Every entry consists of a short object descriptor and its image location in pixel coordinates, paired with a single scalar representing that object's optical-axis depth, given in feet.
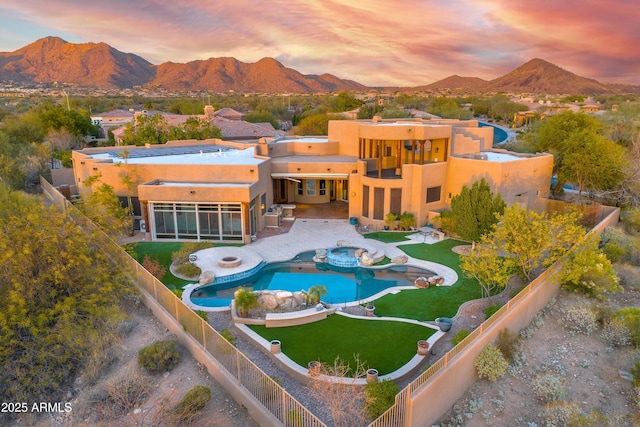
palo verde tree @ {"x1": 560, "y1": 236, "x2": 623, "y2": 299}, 52.95
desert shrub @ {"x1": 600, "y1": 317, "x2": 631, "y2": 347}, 47.37
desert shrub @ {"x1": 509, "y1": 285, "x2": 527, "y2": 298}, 56.30
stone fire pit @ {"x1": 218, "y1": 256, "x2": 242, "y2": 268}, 66.13
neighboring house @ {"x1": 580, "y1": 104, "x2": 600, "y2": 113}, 291.79
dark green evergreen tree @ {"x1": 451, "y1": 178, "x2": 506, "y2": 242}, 72.79
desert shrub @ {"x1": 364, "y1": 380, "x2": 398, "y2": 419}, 32.35
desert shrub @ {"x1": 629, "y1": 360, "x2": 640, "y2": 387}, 39.59
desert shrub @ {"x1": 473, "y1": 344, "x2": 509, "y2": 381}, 39.19
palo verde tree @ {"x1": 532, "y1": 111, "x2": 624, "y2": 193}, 94.48
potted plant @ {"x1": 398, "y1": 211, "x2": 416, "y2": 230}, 86.38
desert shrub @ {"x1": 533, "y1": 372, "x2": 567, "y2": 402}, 37.91
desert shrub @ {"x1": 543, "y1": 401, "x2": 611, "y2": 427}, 34.37
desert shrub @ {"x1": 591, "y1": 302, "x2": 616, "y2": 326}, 51.19
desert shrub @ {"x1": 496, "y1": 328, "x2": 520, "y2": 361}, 43.24
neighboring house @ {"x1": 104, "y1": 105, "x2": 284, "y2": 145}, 184.14
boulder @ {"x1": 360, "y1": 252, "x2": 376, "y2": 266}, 69.00
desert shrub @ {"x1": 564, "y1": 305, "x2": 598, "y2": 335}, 50.11
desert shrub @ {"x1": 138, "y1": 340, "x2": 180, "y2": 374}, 39.83
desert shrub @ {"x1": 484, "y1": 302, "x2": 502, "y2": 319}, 50.34
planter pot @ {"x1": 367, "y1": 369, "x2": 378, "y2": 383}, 36.55
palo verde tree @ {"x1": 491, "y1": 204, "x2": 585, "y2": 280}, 52.54
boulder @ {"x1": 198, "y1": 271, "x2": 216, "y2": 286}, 60.90
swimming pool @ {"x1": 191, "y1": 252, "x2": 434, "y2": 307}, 58.95
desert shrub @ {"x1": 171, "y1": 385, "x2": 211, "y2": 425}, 32.42
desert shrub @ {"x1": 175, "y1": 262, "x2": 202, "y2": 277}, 63.62
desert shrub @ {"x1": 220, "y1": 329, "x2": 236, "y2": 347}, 44.42
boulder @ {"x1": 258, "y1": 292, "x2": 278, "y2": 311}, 52.34
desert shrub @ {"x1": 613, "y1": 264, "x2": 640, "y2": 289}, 62.13
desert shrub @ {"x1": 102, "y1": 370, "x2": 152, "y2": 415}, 35.29
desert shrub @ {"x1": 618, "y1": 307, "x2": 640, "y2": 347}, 46.75
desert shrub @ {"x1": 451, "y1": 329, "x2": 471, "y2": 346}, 43.40
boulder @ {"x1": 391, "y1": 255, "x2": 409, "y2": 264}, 69.72
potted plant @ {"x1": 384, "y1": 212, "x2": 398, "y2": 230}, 86.83
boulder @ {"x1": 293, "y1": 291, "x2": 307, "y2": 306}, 53.78
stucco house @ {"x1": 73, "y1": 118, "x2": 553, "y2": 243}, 79.20
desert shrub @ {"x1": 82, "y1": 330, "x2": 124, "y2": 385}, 40.11
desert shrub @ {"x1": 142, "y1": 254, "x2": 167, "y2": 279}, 62.39
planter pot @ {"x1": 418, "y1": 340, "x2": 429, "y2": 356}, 42.24
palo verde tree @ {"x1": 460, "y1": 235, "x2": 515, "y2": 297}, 50.31
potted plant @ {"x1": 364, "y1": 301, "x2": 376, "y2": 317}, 51.49
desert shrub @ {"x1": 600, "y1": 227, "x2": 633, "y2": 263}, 68.18
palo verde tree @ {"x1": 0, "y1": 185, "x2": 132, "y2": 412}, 39.37
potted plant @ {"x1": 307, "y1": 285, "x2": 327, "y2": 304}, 52.44
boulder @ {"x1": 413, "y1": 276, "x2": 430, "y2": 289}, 60.44
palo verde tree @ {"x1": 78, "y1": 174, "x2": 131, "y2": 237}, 73.05
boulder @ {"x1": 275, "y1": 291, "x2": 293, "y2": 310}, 52.75
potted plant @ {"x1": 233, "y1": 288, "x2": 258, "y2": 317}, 49.90
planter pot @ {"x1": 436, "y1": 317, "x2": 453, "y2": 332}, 46.98
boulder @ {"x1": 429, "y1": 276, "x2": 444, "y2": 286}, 61.21
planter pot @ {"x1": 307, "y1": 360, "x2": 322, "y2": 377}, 38.09
